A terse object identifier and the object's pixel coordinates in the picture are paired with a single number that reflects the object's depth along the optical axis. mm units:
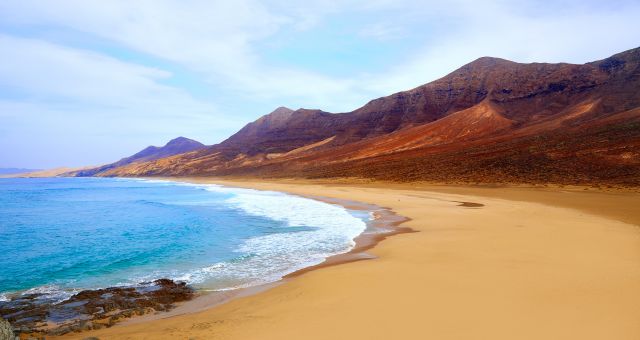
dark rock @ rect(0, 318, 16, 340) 5186
